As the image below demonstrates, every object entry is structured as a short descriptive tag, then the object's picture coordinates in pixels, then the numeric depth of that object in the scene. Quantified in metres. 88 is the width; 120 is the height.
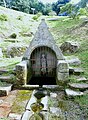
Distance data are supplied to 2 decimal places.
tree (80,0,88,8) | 29.98
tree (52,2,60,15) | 59.12
